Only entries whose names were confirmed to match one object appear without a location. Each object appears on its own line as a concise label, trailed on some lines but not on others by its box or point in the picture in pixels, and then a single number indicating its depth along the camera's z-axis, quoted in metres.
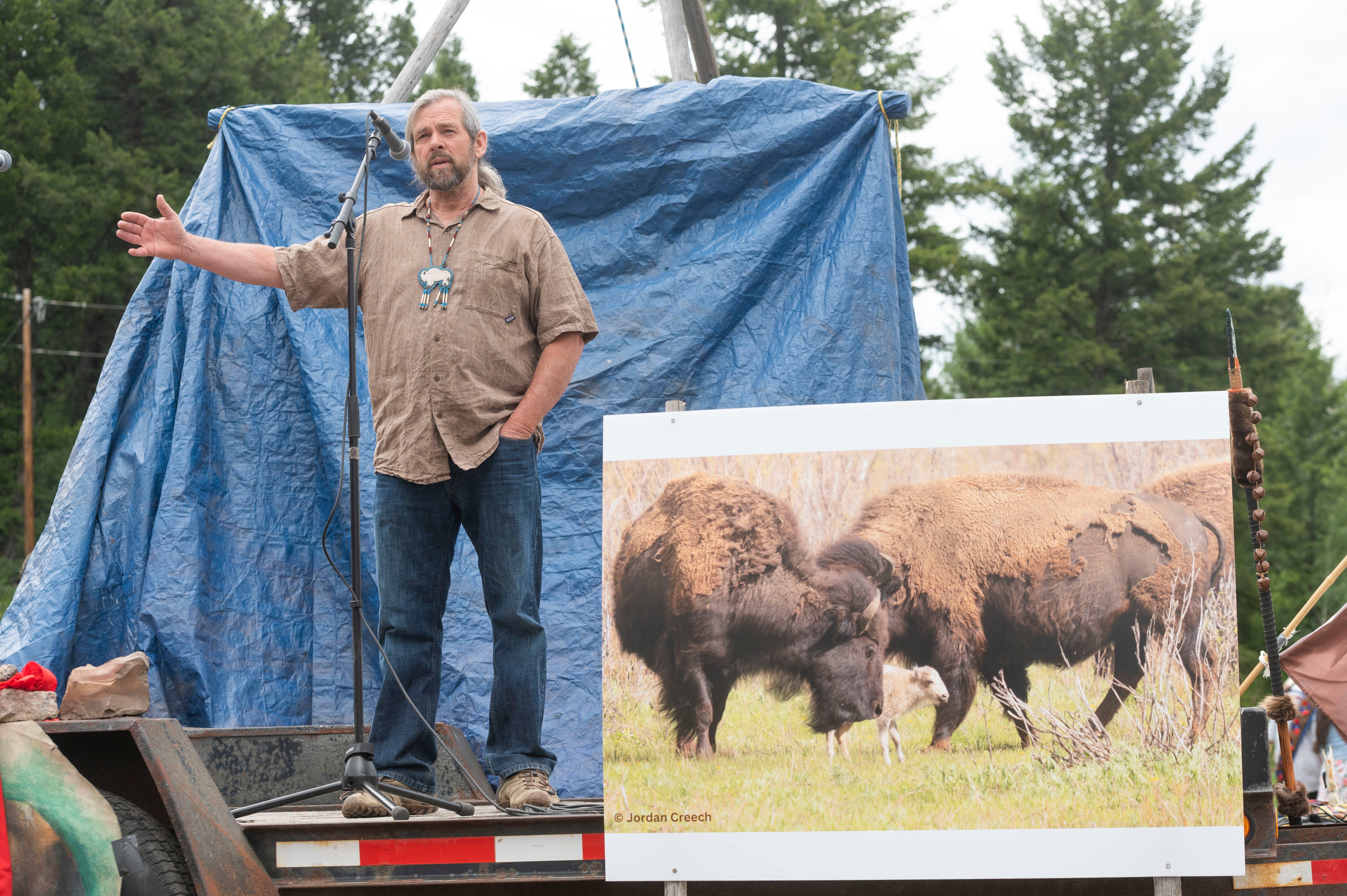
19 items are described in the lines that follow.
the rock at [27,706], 4.77
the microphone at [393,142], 6.09
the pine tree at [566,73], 48.25
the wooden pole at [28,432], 36.72
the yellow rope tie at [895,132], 7.83
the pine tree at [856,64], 40.78
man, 5.40
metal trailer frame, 4.63
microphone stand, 5.09
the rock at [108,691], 5.21
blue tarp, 7.52
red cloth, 4.87
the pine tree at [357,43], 53.47
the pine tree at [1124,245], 42.34
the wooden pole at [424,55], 8.74
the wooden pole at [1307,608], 5.58
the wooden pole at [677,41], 8.83
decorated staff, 4.87
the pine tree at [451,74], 50.12
